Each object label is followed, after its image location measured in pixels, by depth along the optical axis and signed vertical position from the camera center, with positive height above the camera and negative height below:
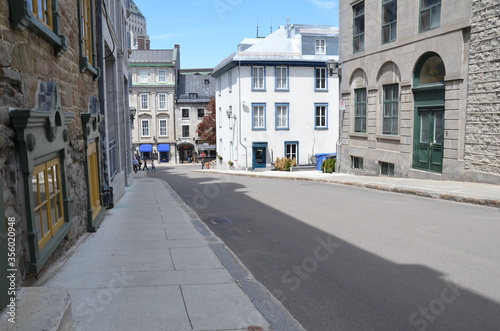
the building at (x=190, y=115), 56.69 +0.67
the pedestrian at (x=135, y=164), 38.97 -3.71
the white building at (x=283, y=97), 36.38 +1.80
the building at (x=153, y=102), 55.16 +2.29
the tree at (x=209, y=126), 53.78 -0.69
